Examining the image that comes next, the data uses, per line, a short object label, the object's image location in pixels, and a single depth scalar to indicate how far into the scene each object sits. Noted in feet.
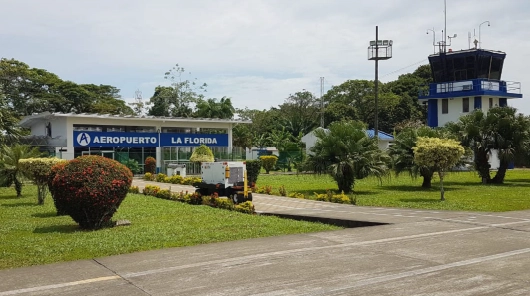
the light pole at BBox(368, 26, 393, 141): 114.93
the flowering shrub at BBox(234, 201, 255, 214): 46.71
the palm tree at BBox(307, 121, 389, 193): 65.36
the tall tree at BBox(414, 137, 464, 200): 56.70
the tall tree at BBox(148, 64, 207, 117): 199.52
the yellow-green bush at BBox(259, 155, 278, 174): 129.39
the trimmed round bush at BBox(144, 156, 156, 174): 112.47
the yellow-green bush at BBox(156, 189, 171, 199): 62.08
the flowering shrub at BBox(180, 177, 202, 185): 84.53
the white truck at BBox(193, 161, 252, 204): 55.11
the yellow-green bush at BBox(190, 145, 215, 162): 106.32
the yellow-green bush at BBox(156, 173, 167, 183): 93.91
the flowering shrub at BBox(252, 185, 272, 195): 68.12
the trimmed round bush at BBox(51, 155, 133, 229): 35.14
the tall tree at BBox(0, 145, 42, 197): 61.00
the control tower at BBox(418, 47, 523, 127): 142.10
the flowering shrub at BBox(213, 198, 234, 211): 49.36
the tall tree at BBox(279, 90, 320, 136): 214.07
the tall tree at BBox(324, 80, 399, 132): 212.84
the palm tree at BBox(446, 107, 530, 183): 83.25
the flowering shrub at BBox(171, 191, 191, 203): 56.85
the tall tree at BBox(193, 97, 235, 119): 175.22
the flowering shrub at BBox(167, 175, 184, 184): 88.33
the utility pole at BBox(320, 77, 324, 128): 199.45
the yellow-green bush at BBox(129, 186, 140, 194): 71.37
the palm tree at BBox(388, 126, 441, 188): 75.15
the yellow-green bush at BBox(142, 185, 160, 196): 65.67
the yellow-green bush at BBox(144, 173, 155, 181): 99.03
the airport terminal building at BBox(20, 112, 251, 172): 111.55
